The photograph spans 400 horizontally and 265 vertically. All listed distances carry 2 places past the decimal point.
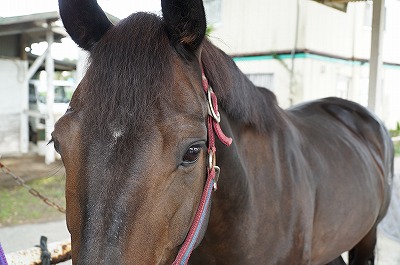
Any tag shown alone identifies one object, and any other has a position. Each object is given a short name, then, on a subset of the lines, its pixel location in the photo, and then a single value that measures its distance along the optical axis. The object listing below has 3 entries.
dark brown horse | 1.05
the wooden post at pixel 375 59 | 5.23
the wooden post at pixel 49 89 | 9.27
